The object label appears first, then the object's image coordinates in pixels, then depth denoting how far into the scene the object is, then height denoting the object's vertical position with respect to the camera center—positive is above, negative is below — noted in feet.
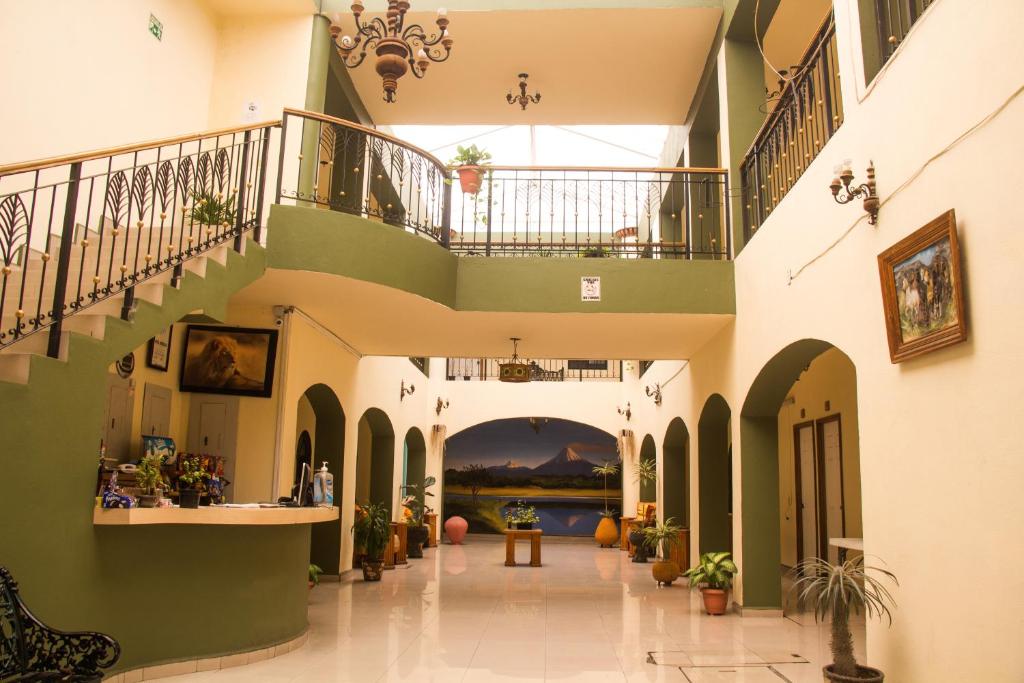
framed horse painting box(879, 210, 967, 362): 11.54 +3.07
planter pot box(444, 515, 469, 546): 52.95 -3.42
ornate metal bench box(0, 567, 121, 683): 11.70 -2.68
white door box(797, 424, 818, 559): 35.72 -0.28
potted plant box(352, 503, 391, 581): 33.37 -2.63
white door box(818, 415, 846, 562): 32.24 +0.54
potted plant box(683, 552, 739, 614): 25.64 -3.01
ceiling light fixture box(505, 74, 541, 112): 32.53 +15.54
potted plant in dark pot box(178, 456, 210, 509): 17.21 -0.26
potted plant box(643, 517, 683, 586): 32.45 -3.12
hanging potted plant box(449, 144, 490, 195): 27.35 +10.17
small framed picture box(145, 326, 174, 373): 21.97 +3.22
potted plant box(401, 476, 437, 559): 43.60 -3.02
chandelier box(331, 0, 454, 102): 20.07 +10.99
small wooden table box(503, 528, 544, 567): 40.81 -3.21
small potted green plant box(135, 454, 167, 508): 16.44 -0.25
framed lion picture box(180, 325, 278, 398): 23.80 +3.27
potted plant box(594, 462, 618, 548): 51.70 -3.24
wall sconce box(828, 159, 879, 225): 14.33 +5.36
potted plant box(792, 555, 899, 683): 13.20 -1.90
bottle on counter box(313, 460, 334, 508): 21.47 -0.41
